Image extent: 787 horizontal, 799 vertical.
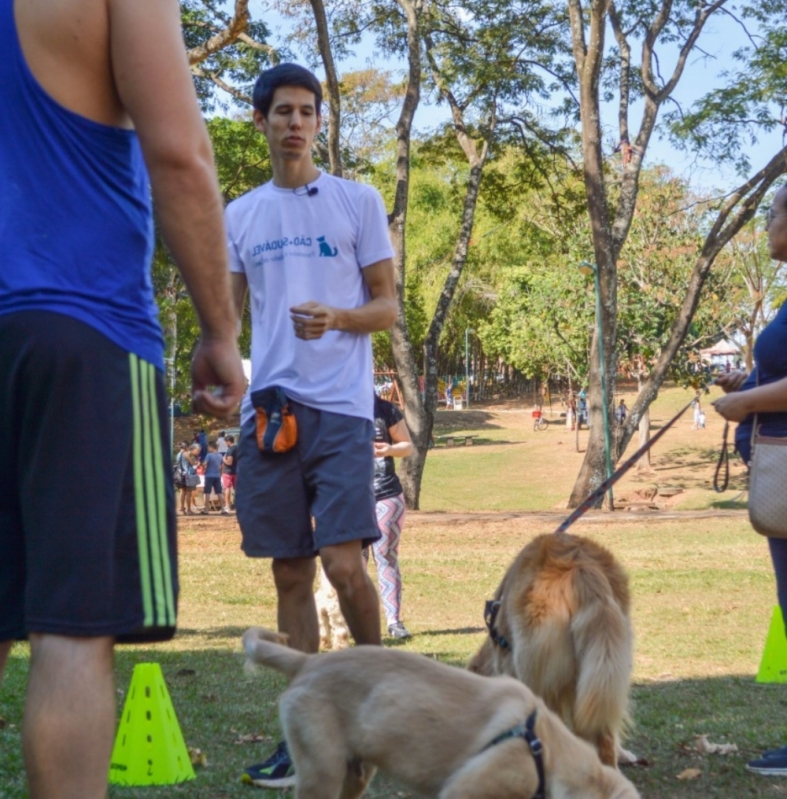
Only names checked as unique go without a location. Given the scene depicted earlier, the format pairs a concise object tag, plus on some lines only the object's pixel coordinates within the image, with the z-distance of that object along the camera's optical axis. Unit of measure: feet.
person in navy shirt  14.98
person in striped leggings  27.41
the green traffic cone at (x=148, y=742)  14.39
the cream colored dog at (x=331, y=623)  25.82
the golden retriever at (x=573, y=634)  14.06
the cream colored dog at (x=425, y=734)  10.87
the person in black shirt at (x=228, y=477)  99.60
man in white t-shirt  14.32
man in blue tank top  7.32
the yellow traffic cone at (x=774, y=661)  22.24
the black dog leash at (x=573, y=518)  15.35
